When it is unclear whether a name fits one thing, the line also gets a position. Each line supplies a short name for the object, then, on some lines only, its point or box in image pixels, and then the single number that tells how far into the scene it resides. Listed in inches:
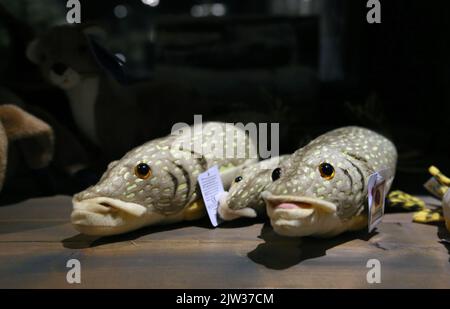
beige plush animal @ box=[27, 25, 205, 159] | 39.4
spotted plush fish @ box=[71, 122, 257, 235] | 27.5
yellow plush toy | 32.3
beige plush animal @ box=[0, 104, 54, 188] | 36.7
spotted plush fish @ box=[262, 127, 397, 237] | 25.2
